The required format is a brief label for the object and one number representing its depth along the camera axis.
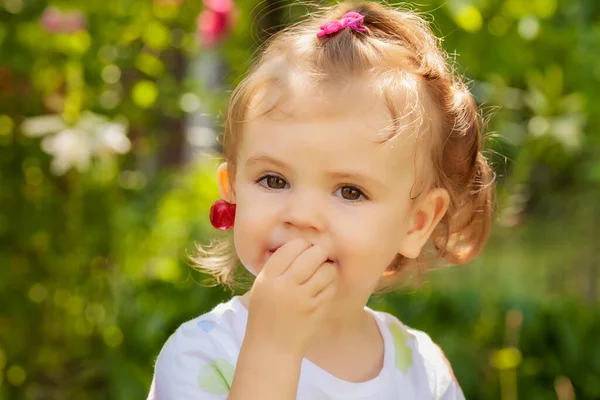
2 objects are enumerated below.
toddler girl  1.42
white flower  3.20
